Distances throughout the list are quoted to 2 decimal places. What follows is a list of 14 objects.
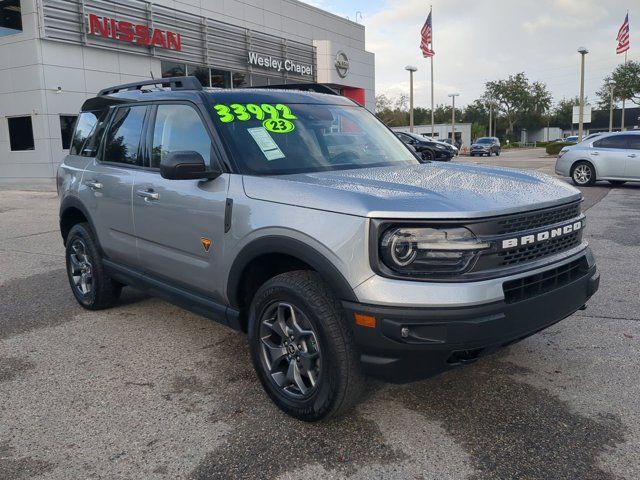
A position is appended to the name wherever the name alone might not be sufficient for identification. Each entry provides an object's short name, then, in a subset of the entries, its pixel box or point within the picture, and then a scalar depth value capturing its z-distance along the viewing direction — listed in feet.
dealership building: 57.82
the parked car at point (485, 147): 150.30
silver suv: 8.69
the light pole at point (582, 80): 103.30
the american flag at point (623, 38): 105.19
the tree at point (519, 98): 309.22
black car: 82.12
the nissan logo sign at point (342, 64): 100.01
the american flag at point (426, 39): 108.27
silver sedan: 47.01
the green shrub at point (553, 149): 144.56
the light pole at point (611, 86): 231.75
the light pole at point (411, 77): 115.55
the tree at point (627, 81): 224.94
